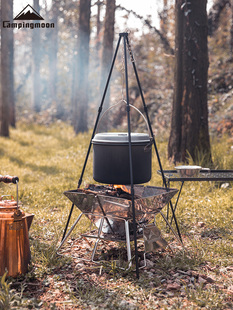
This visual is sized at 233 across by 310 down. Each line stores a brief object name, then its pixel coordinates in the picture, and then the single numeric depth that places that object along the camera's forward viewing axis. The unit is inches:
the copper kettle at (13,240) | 122.6
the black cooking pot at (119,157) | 140.7
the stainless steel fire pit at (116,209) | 137.0
